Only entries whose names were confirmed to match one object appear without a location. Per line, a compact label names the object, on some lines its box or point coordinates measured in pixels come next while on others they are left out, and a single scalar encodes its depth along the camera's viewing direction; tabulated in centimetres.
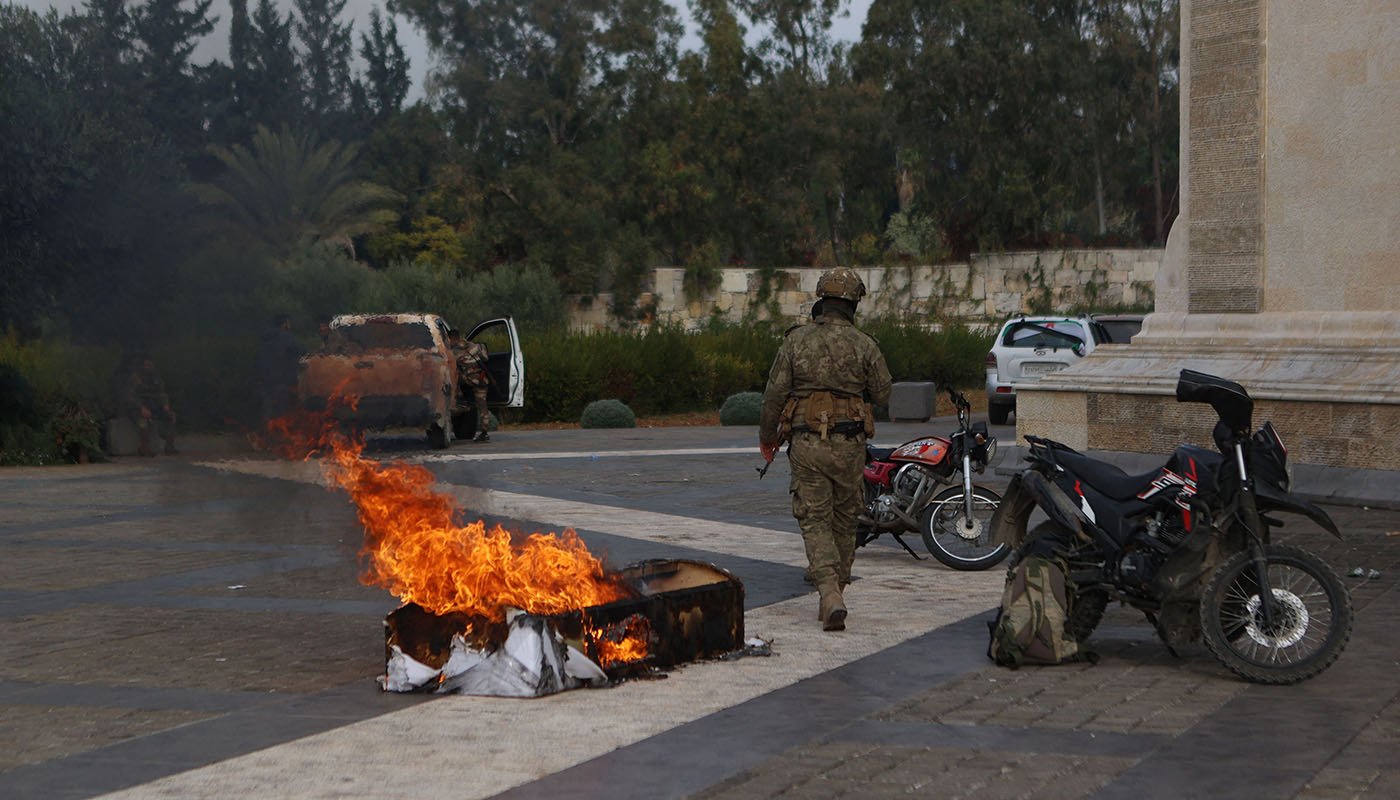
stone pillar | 1388
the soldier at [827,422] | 831
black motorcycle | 690
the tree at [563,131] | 5059
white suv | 2494
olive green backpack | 717
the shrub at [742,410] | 2777
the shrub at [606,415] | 2734
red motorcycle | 1048
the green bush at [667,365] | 2933
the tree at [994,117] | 5147
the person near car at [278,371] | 887
